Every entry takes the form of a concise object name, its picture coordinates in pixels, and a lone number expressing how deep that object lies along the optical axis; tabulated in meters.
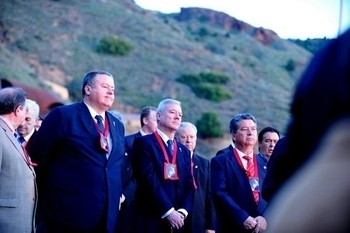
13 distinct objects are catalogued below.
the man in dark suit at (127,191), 8.02
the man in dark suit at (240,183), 7.61
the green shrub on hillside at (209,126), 46.16
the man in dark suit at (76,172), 6.56
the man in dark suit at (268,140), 8.98
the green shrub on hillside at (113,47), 57.19
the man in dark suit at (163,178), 7.54
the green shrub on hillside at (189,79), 54.84
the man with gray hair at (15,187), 5.87
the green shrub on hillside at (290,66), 71.25
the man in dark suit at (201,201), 8.16
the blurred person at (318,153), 1.21
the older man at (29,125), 7.90
